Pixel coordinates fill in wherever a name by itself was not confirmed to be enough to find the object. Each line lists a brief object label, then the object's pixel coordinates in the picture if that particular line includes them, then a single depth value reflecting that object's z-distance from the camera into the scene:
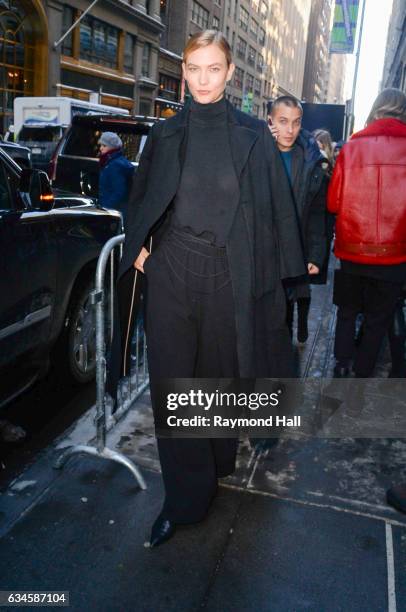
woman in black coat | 2.39
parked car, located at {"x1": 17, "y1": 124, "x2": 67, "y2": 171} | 18.94
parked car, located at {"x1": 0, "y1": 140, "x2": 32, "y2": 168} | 7.18
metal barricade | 2.98
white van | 19.08
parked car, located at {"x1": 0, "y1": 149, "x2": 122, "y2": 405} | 3.32
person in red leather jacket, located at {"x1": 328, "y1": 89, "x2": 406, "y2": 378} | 3.42
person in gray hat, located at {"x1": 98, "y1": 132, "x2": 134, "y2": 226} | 6.93
